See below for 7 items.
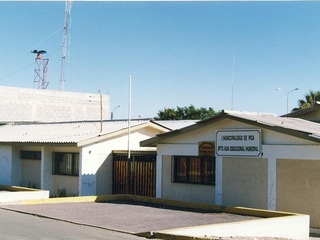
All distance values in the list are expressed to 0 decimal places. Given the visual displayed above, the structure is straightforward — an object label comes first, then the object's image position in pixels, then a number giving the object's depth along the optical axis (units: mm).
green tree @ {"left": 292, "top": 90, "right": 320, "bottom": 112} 46853
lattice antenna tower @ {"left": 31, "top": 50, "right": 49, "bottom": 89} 59312
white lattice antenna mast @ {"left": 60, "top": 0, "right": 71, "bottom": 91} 58594
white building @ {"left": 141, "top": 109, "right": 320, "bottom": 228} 17219
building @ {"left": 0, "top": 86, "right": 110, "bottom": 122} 50031
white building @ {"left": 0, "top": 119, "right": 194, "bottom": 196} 24109
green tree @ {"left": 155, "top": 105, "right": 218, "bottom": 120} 71938
